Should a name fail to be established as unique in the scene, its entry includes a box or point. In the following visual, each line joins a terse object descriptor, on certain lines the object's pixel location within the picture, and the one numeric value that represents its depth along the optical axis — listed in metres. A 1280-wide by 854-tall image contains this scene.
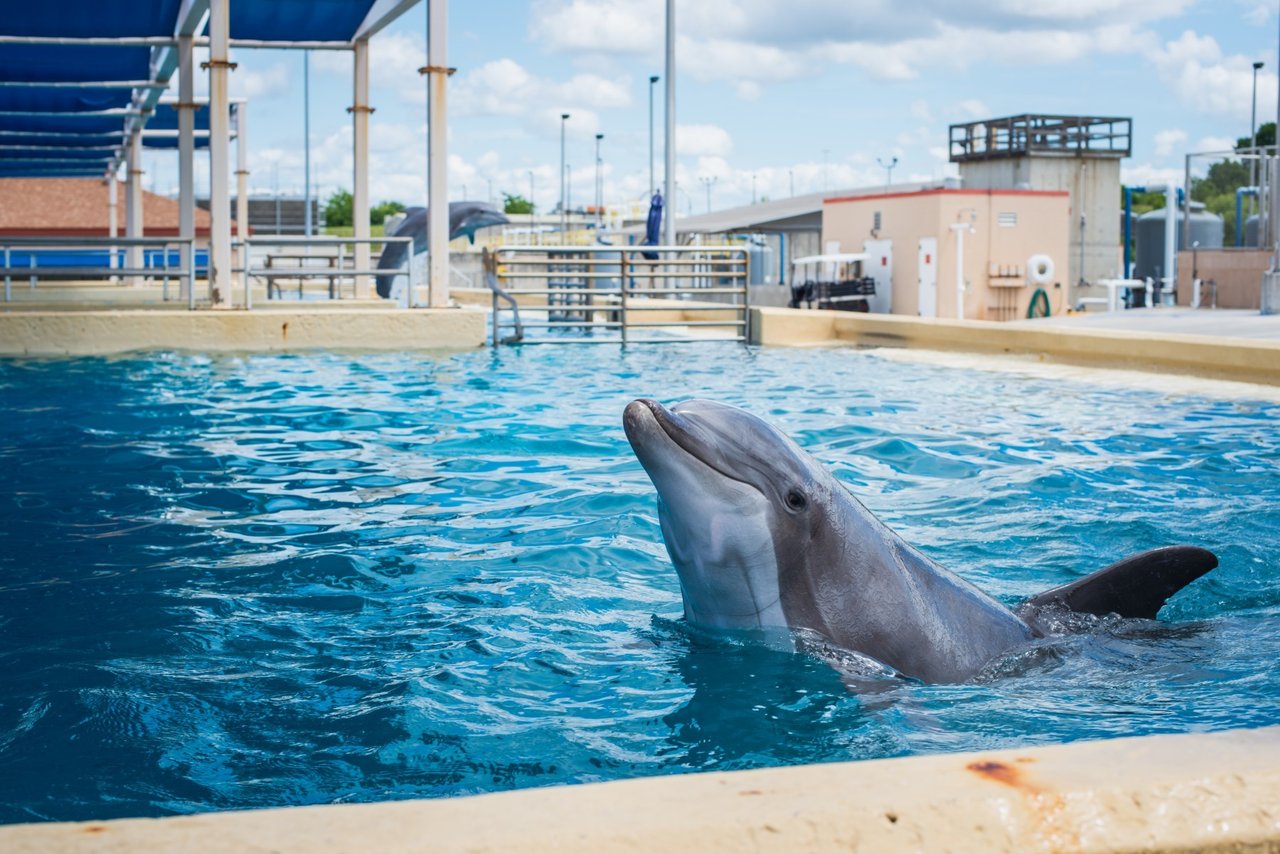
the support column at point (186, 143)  17.11
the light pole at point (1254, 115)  42.74
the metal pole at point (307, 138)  50.53
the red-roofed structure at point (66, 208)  48.53
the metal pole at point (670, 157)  21.50
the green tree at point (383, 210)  88.45
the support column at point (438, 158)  14.52
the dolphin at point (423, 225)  23.52
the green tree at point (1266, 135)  68.42
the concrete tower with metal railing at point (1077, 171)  38.19
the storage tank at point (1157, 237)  33.28
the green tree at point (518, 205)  102.47
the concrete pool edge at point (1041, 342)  11.07
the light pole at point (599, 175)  58.89
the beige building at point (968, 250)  28.05
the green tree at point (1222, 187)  62.34
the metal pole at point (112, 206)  35.16
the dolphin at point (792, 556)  3.14
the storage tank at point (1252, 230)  29.11
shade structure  16.16
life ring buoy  28.45
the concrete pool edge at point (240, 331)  13.27
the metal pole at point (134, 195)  27.66
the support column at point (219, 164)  14.52
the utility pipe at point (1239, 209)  26.86
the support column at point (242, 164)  27.08
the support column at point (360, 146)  18.52
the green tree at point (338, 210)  95.06
